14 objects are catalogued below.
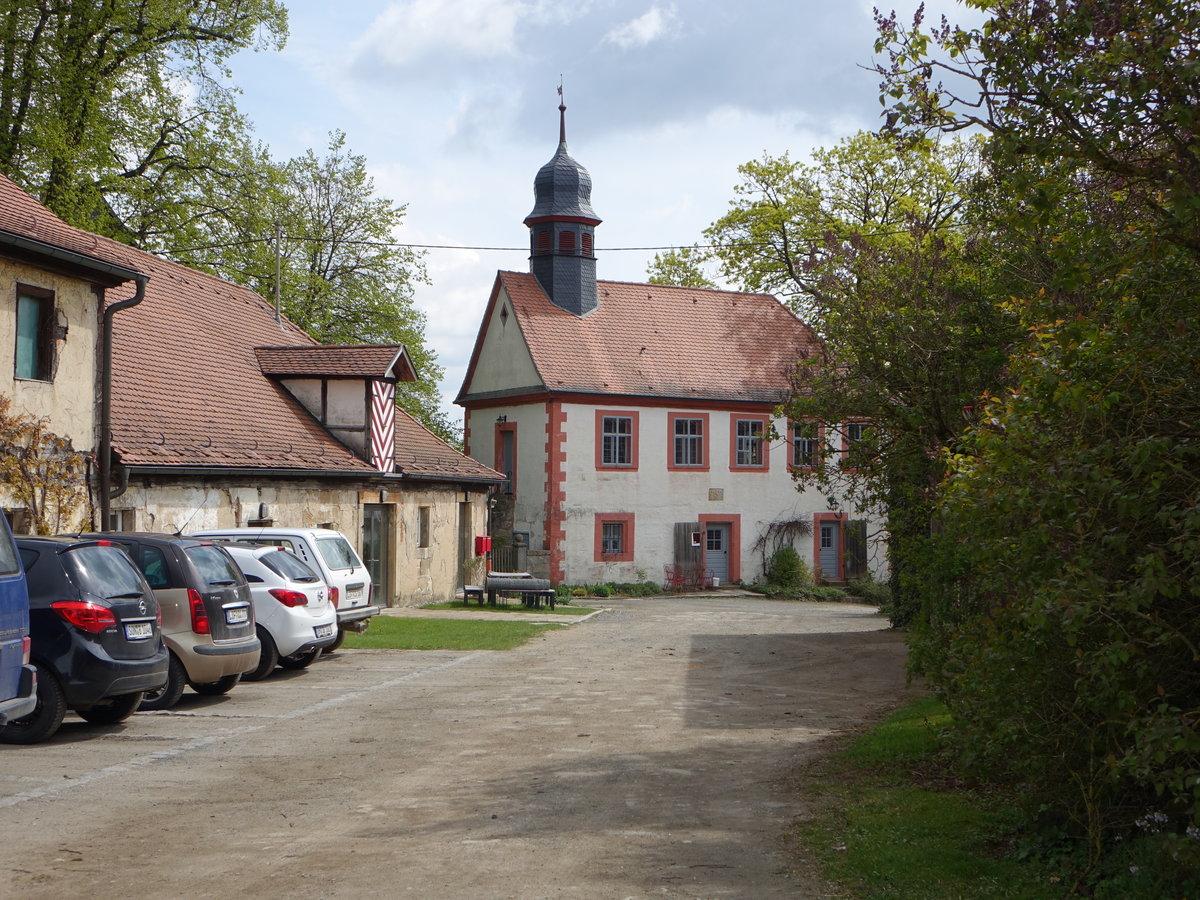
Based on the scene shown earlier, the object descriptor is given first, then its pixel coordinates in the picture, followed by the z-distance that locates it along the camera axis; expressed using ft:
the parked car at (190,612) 43.86
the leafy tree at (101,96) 100.59
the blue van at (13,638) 27.63
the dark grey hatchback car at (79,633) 35.78
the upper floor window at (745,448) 141.08
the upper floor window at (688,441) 138.31
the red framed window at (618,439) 135.33
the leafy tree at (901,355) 50.52
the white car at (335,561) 58.54
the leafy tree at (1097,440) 18.35
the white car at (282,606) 53.16
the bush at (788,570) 138.08
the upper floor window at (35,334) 58.29
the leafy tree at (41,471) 57.06
